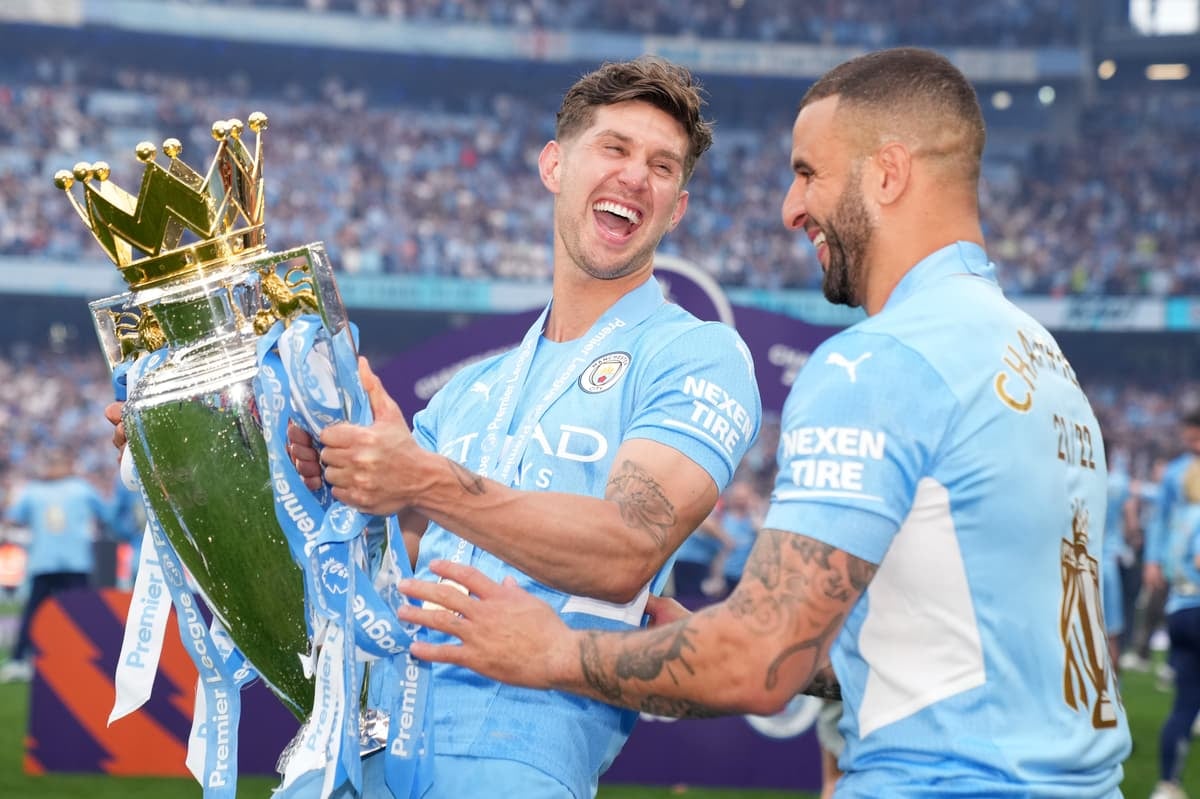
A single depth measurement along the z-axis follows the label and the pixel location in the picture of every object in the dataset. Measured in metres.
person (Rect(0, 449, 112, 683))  10.59
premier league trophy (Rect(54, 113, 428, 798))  2.15
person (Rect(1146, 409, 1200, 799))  6.76
